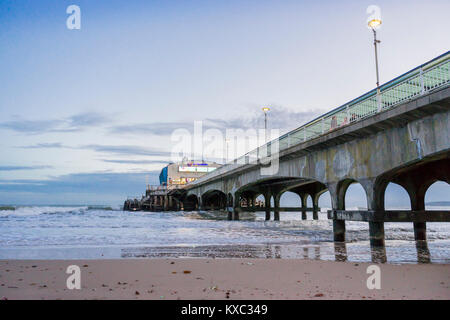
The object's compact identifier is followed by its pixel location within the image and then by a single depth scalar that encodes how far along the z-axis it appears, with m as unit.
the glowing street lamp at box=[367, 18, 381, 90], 13.75
